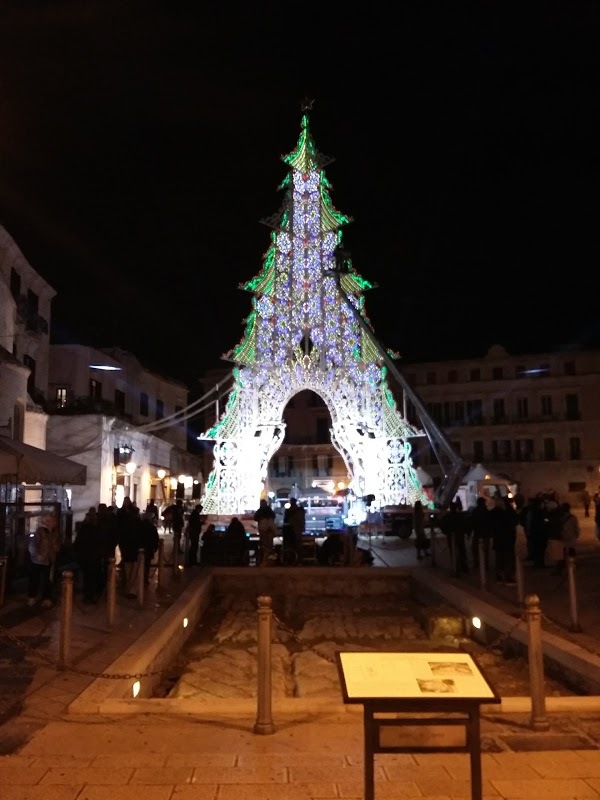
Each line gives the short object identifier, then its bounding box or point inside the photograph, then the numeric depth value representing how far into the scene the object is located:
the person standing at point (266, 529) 18.58
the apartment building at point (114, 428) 29.23
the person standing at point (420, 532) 20.56
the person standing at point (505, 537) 14.63
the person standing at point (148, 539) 14.55
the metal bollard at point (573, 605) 9.89
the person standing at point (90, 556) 12.92
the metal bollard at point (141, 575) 12.39
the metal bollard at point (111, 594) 10.39
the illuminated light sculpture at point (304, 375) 26.86
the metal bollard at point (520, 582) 11.82
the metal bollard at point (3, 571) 11.75
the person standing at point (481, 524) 15.33
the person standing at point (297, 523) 19.09
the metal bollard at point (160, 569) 14.11
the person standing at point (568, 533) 14.93
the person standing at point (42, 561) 12.09
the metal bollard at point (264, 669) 5.87
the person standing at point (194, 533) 19.08
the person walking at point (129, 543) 14.15
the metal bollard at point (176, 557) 16.06
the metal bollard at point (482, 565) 13.54
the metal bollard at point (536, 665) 6.07
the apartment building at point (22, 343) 18.81
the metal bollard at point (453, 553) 16.61
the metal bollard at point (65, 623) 7.94
